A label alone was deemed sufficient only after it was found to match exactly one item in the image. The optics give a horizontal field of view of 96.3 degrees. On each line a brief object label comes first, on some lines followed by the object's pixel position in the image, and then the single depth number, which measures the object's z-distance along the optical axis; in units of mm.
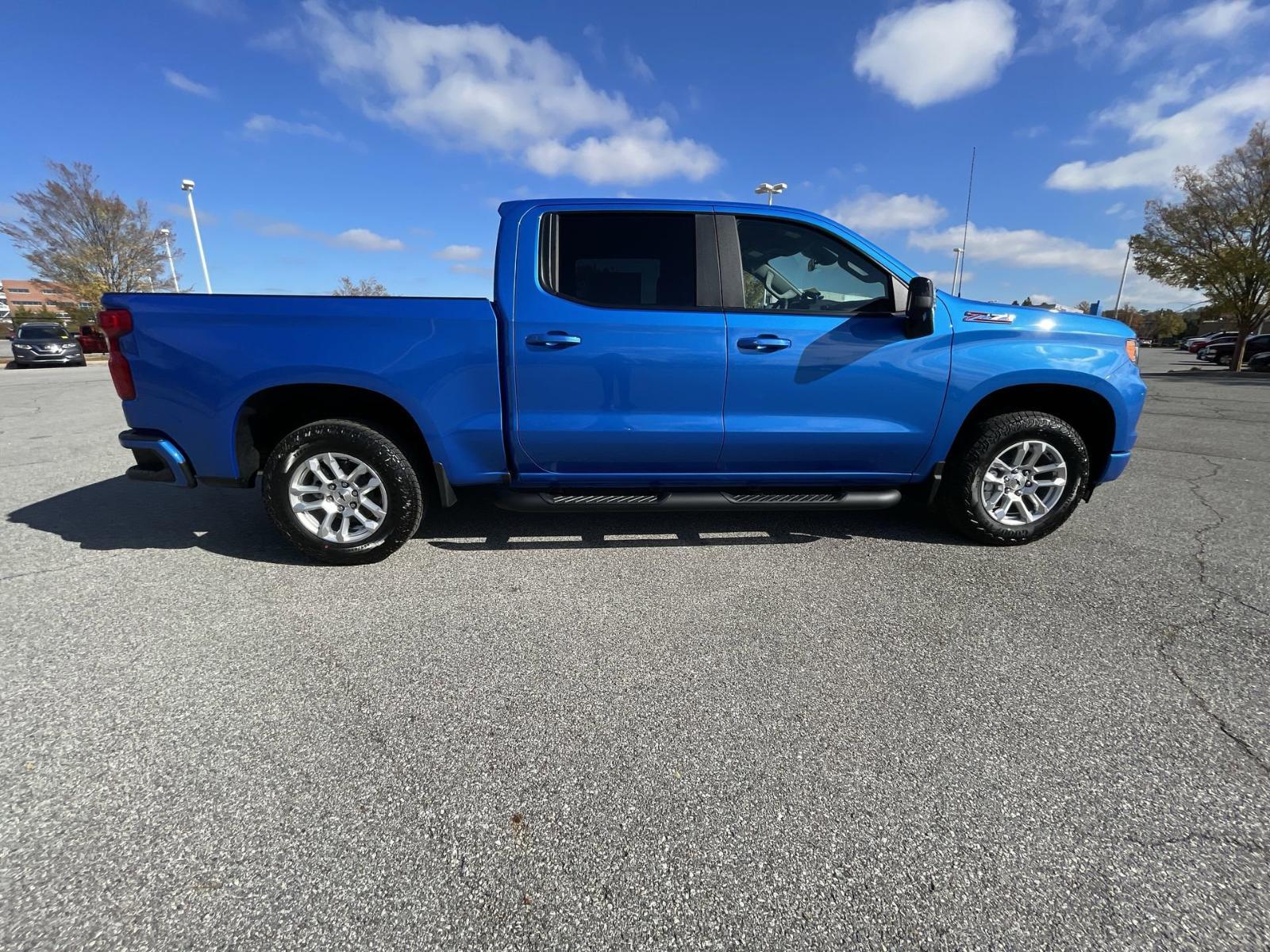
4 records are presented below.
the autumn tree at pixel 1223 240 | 19594
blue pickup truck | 3014
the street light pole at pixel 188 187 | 22500
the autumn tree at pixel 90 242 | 26734
